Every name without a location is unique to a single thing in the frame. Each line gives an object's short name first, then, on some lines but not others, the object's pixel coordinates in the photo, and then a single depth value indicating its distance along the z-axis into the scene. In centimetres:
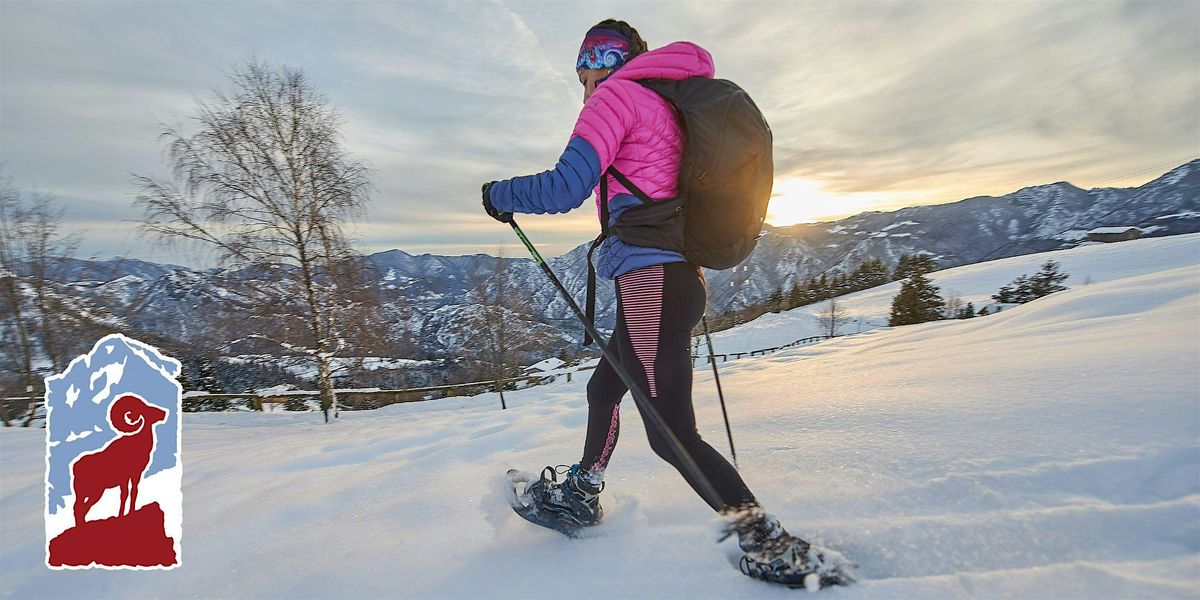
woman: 147
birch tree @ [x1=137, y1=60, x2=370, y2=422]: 959
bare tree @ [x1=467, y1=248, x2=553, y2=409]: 1612
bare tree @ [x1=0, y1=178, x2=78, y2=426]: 1145
